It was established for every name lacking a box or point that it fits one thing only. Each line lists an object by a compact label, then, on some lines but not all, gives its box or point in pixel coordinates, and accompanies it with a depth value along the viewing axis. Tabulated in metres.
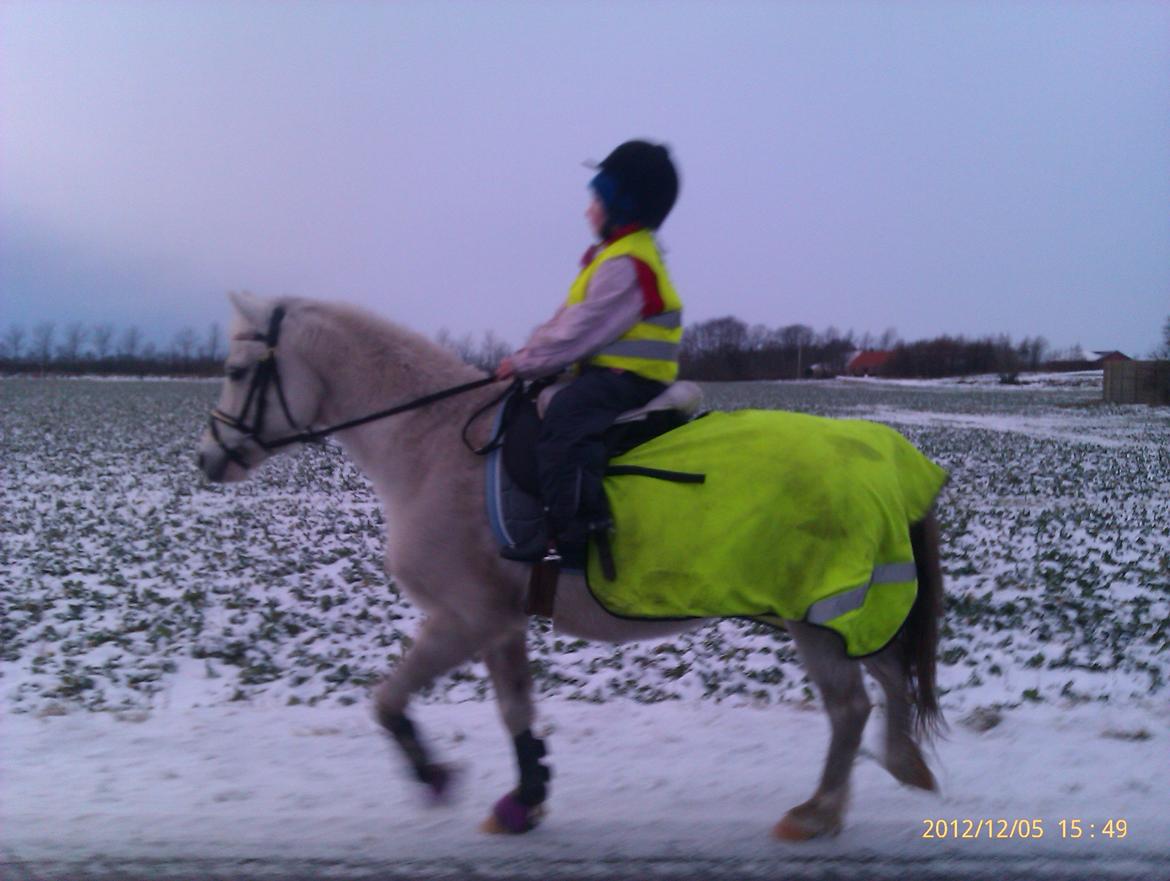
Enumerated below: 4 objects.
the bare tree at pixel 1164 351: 40.28
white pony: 3.50
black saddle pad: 3.48
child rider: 3.32
